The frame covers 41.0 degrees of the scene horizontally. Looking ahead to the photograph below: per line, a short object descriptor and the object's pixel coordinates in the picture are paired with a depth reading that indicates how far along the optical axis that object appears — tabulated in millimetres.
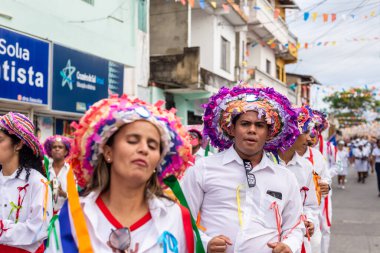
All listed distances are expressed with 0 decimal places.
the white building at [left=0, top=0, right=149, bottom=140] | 10289
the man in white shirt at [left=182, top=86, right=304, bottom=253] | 3205
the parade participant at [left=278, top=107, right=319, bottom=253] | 4535
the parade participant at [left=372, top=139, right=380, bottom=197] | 16308
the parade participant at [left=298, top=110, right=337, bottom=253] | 5309
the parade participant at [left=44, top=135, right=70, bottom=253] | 6699
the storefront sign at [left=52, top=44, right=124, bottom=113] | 11195
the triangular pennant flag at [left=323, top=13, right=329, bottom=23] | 16627
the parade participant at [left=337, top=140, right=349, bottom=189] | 19525
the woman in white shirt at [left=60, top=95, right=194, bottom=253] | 2334
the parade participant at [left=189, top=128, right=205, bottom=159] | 8025
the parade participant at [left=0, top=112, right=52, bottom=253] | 3734
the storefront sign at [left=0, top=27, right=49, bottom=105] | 9547
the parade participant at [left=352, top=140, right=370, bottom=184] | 21078
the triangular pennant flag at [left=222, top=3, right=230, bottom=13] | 18286
